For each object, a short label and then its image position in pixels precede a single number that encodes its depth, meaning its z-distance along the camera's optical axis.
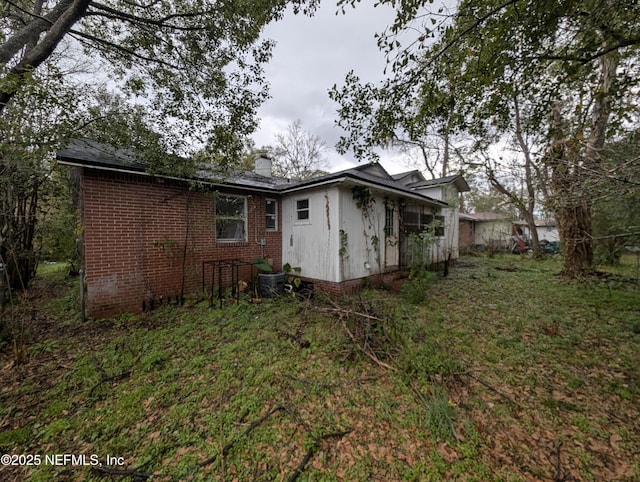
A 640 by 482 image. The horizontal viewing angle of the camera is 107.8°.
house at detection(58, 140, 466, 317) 4.64
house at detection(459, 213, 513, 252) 17.91
